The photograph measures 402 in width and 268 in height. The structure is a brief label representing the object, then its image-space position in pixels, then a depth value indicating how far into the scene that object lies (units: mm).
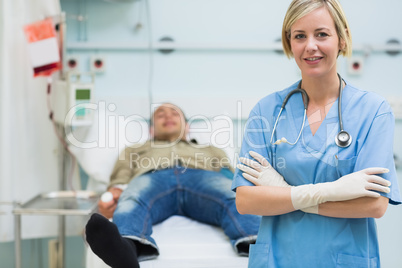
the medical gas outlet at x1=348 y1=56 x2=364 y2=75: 2842
